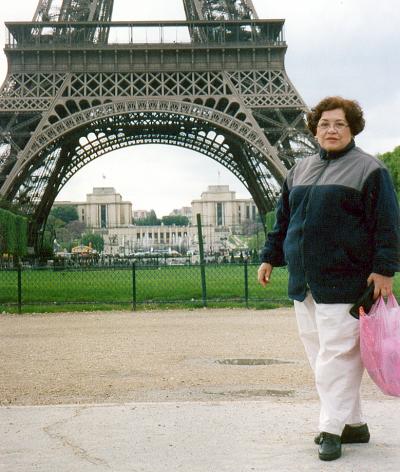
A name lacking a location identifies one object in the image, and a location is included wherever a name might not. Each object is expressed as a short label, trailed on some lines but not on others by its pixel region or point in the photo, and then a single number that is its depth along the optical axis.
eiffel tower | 38.38
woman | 4.29
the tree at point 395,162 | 45.47
